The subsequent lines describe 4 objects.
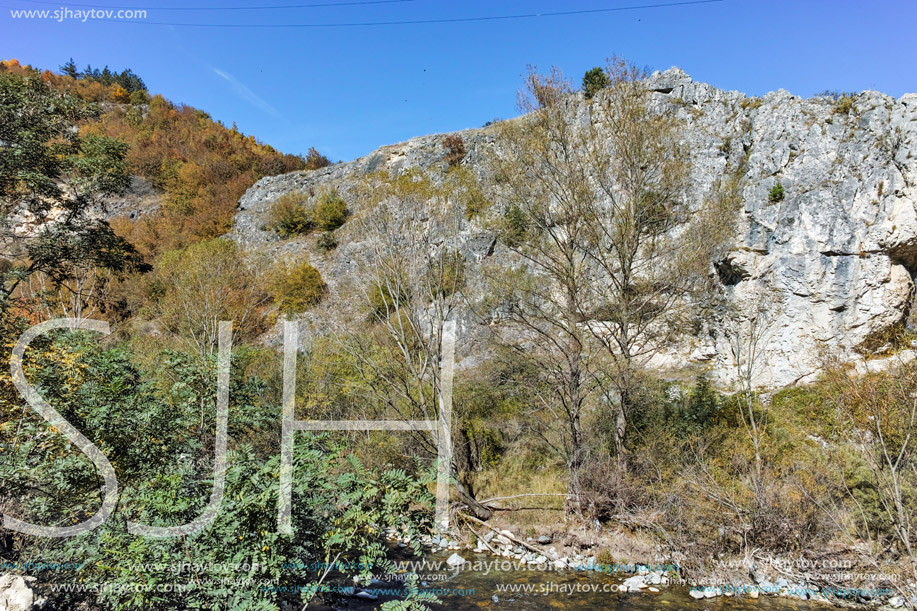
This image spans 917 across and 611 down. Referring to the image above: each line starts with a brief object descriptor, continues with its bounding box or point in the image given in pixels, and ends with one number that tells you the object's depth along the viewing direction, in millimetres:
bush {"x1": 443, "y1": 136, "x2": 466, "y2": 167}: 26875
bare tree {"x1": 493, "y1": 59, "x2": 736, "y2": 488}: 8938
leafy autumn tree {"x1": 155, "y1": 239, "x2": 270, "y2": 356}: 15055
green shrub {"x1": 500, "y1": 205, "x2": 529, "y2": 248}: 9422
